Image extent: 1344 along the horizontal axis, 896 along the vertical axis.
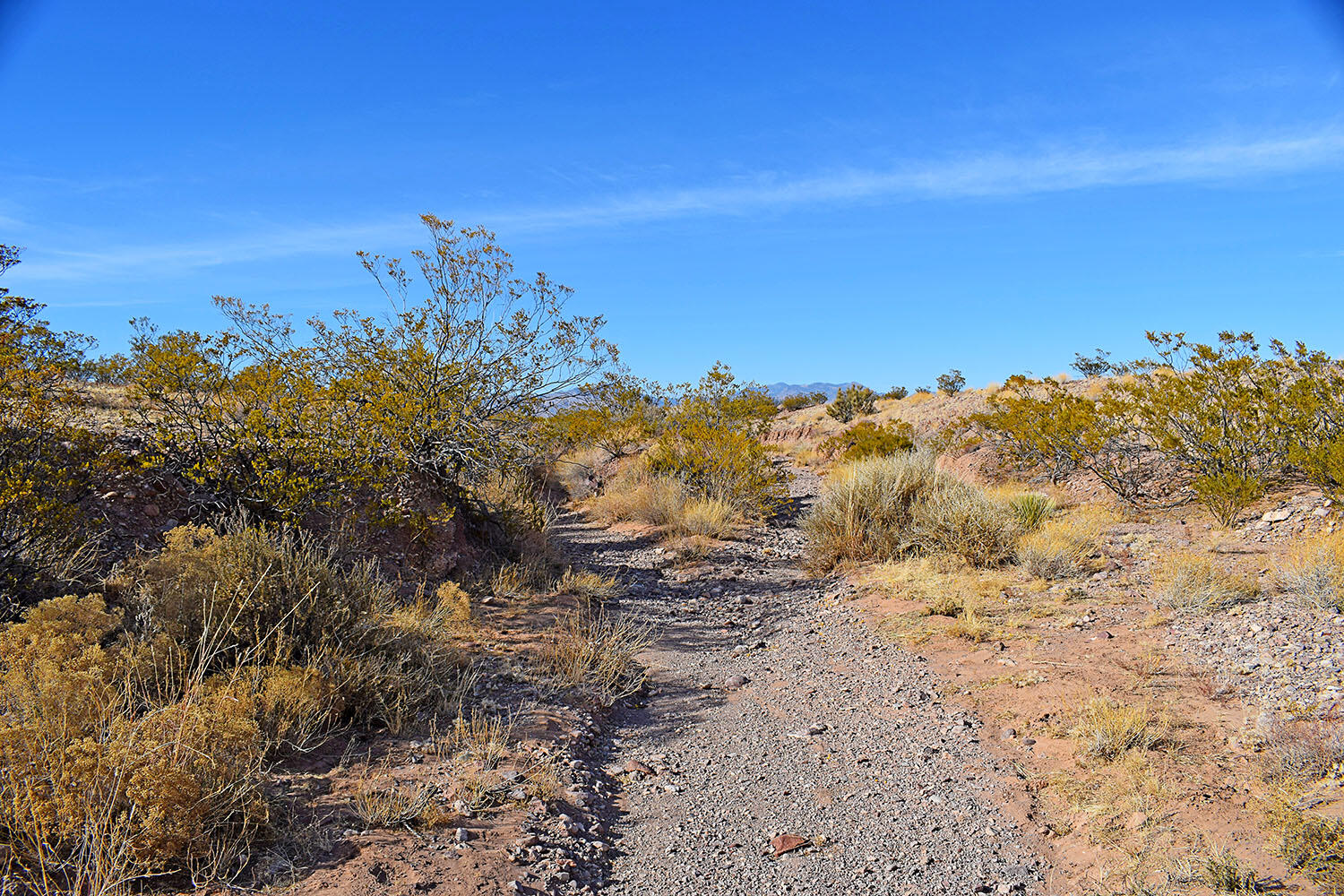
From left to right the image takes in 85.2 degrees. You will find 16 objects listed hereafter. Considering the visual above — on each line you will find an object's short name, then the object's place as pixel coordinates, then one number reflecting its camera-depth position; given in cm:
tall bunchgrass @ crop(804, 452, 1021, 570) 838
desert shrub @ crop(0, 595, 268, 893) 276
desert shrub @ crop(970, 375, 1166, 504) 1077
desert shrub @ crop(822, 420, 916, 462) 1567
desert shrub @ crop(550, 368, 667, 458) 1483
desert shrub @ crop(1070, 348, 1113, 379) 2521
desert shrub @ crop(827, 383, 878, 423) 2764
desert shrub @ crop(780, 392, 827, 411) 3900
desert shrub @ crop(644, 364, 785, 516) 1257
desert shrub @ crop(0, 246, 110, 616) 484
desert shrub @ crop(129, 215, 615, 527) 664
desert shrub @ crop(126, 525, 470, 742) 434
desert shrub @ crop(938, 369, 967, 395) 3209
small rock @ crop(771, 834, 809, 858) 362
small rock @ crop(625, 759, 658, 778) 444
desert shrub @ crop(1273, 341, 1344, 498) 787
